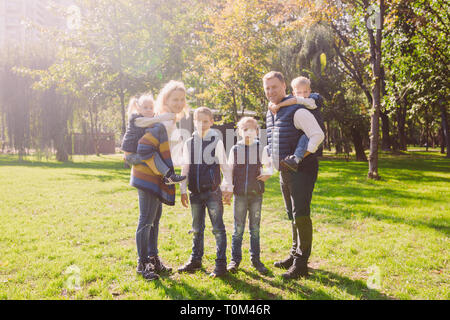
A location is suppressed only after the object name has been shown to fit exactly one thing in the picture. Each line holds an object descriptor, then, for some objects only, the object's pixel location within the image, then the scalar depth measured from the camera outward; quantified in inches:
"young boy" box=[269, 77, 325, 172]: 134.6
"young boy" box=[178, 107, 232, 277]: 148.5
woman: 141.8
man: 138.4
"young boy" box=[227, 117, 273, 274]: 155.5
